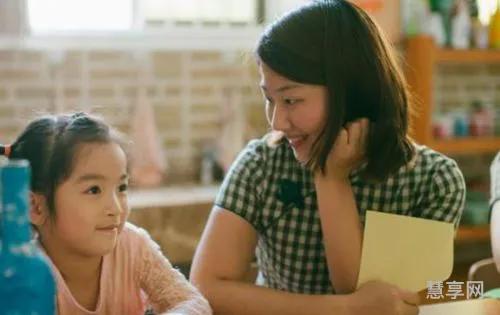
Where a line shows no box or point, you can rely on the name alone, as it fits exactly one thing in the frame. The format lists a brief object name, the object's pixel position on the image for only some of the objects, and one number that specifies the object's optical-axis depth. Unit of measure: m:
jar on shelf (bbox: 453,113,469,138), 4.31
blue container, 1.36
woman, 1.96
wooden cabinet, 4.02
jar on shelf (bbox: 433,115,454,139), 4.23
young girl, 1.74
